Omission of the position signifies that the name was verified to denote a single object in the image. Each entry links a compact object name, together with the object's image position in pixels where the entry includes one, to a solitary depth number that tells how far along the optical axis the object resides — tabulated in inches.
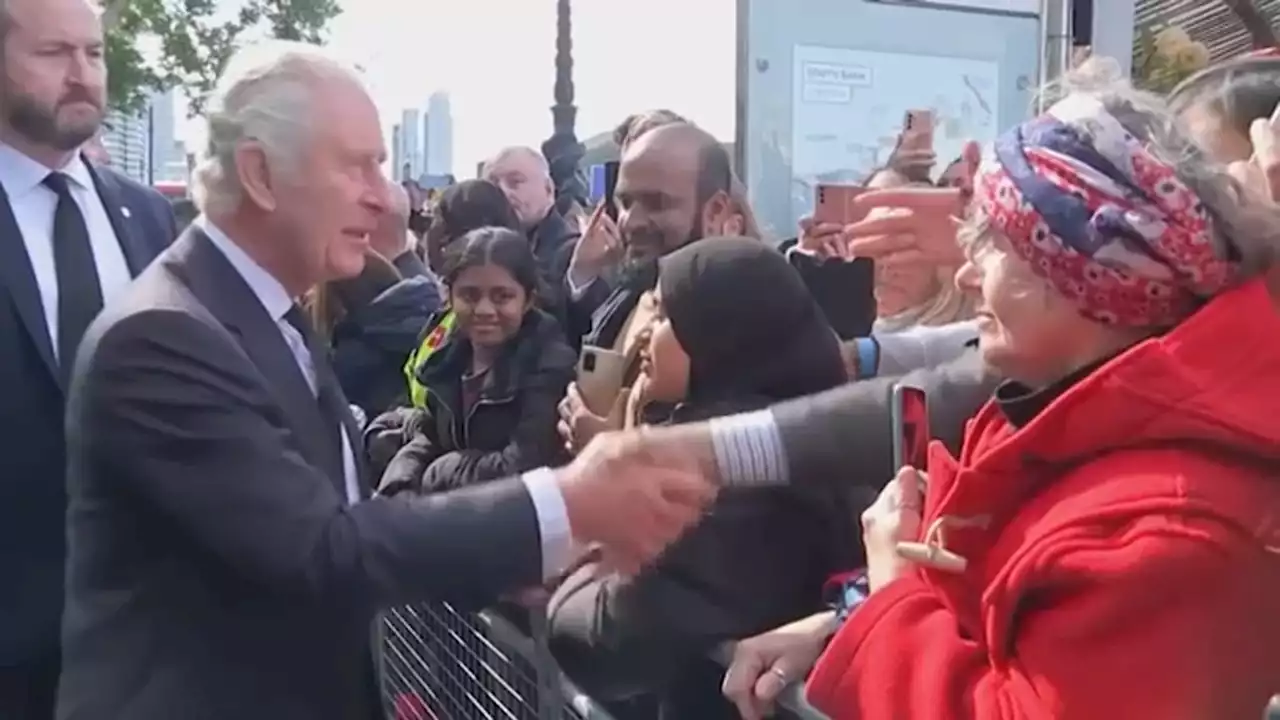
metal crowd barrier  101.0
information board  182.5
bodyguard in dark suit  115.9
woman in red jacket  53.4
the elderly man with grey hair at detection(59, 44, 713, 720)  79.9
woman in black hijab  98.9
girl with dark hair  147.4
